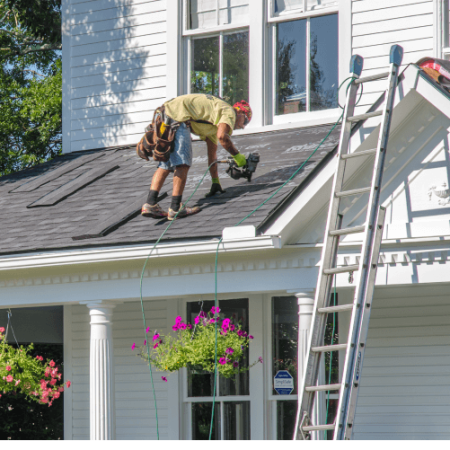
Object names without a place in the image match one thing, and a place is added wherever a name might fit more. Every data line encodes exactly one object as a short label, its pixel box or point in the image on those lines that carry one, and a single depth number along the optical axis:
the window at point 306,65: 18.56
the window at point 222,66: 19.69
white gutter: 12.27
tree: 35.56
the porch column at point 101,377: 14.42
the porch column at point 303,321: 12.54
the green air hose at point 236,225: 12.77
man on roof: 14.16
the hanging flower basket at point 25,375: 15.06
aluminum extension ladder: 8.91
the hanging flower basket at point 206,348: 13.35
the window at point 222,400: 16.84
